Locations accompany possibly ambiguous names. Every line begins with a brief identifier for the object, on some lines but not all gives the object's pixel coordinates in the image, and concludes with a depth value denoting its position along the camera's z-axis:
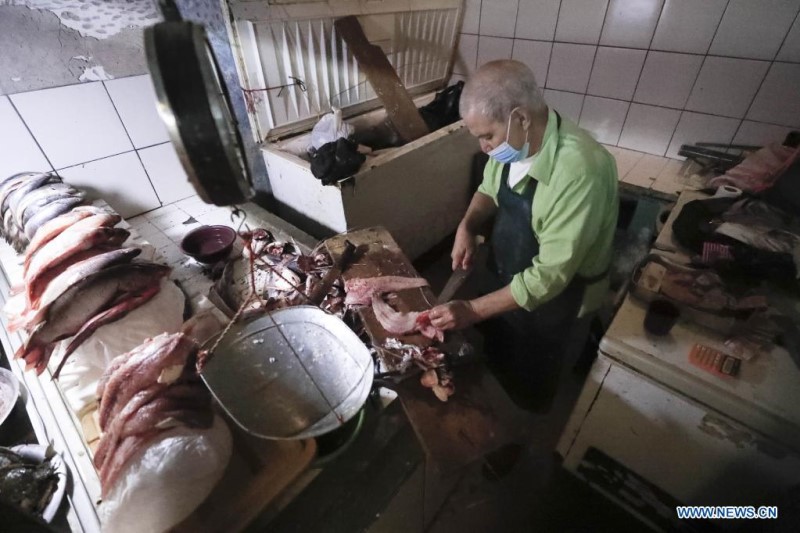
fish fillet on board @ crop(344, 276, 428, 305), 1.60
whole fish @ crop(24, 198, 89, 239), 1.87
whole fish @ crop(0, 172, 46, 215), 1.98
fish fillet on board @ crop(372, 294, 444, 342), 1.45
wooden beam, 2.98
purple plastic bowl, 1.97
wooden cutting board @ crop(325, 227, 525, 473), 1.16
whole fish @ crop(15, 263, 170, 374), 1.41
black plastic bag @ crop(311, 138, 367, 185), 2.40
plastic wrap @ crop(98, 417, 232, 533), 0.90
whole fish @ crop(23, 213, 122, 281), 1.58
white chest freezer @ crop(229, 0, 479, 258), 2.47
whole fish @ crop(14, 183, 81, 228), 1.92
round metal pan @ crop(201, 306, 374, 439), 1.09
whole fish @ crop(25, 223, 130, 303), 1.54
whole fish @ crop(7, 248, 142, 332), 1.42
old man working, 1.41
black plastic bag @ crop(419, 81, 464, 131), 3.57
